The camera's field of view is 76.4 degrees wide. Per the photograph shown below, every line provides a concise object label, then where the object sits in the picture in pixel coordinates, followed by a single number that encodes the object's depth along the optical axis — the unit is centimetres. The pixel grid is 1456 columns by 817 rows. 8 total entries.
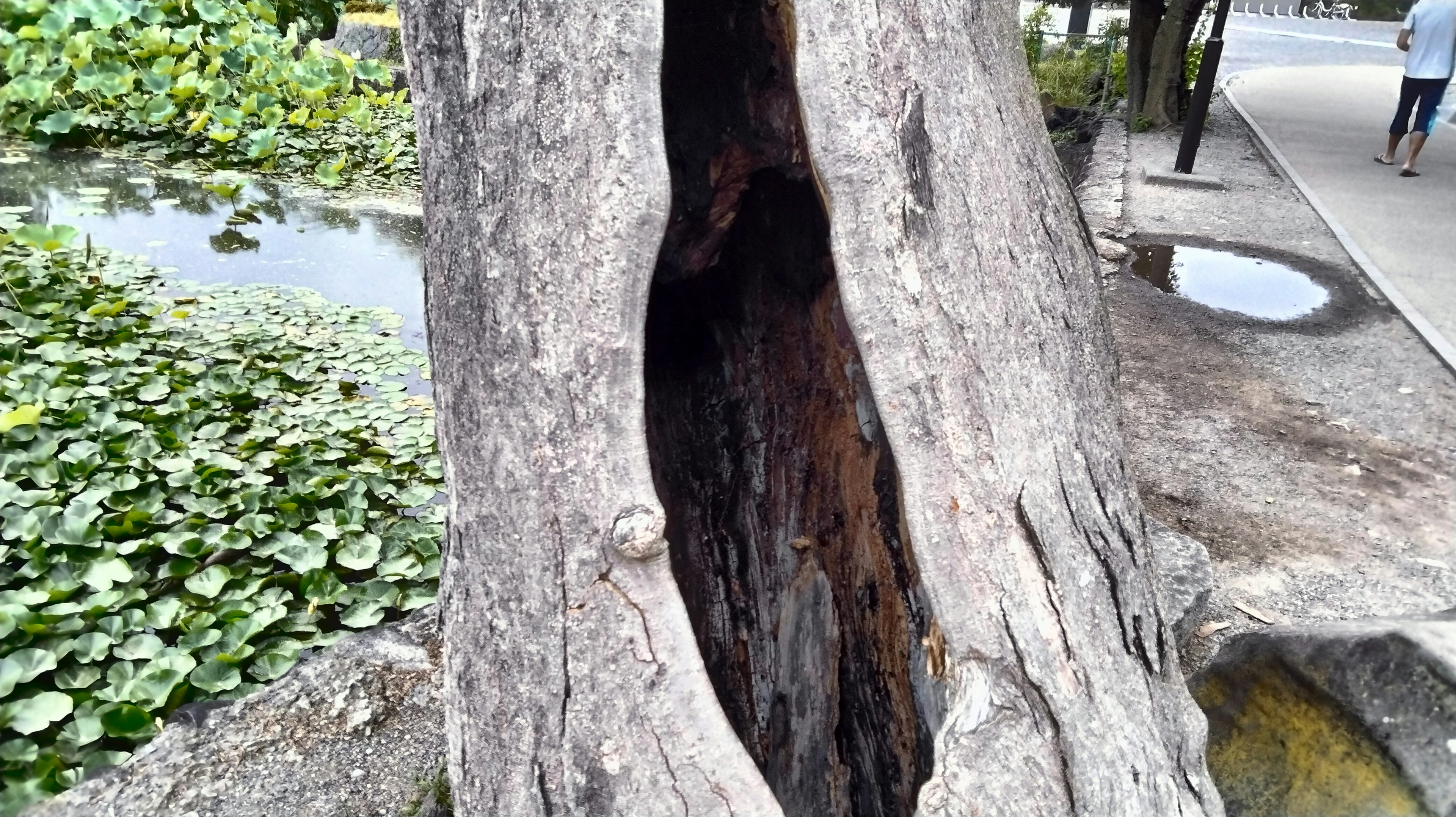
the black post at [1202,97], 663
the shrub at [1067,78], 1012
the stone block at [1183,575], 210
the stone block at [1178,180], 694
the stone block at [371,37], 814
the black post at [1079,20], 1281
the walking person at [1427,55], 639
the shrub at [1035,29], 1086
